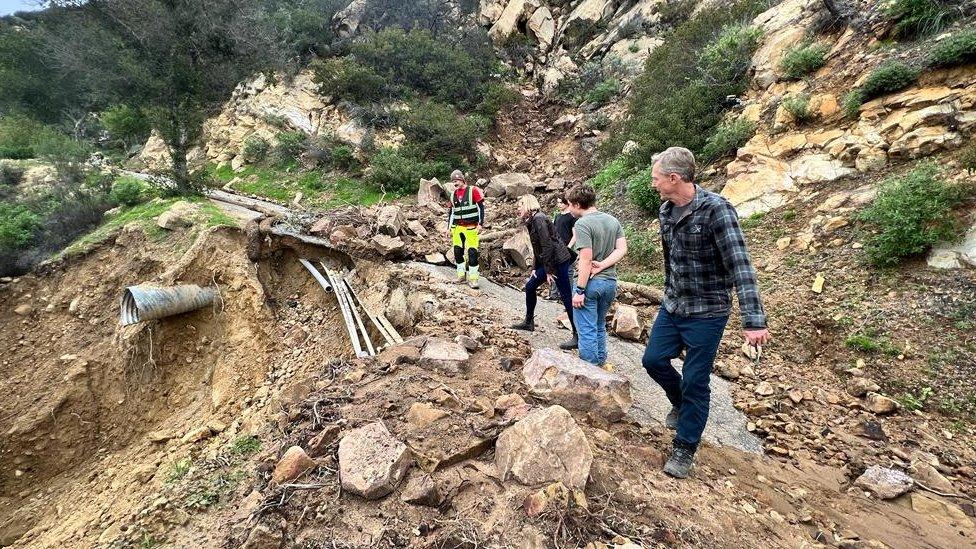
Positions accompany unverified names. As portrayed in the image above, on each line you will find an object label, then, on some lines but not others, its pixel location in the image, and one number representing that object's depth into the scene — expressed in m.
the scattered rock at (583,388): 3.46
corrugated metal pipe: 7.03
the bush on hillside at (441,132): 14.45
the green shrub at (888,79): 6.11
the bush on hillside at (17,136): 20.47
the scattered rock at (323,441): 2.91
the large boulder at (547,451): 2.47
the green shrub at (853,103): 6.51
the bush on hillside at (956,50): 5.54
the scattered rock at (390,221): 9.28
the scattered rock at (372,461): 2.46
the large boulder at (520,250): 8.62
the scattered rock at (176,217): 9.34
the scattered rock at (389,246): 8.49
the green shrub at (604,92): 15.31
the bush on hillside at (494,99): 16.42
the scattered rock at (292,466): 2.69
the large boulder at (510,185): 12.33
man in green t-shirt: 3.71
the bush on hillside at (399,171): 13.35
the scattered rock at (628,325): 5.64
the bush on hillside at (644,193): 8.43
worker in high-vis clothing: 6.56
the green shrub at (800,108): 7.14
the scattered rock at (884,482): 3.00
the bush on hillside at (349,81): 16.19
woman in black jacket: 4.77
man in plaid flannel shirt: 2.52
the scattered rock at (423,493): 2.40
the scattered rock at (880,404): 3.93
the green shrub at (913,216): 4.62
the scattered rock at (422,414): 3.06
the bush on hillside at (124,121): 20.63
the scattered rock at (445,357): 3.96
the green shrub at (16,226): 11.03
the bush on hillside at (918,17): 6.34
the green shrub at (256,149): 16.97
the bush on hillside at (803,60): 7.69
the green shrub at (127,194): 12.48
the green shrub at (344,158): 14.99
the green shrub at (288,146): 16.28
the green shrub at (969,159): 4.75
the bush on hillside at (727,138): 7.93
